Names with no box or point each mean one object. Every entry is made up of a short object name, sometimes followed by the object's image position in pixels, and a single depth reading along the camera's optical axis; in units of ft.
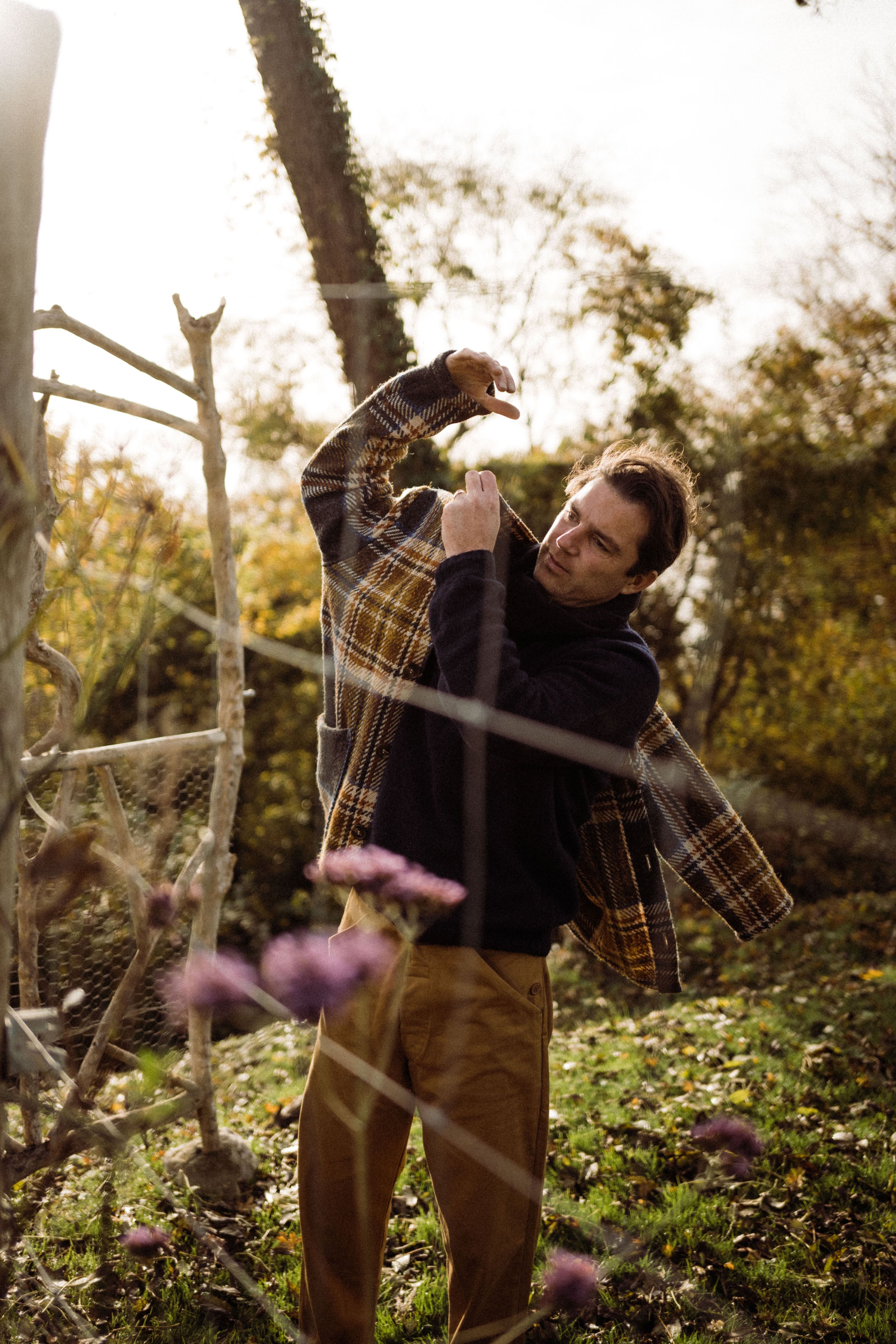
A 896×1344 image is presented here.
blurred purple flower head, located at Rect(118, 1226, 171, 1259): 4.75
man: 5.42
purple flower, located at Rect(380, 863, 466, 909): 4.62
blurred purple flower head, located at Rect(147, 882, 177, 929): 3.64
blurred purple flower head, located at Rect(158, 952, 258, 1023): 3.81
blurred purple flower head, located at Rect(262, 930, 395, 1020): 4.06
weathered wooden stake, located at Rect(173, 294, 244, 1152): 8.75
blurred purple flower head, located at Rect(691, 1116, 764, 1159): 5.78
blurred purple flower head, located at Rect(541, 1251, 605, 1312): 4.21
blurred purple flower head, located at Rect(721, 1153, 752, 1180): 7.42
